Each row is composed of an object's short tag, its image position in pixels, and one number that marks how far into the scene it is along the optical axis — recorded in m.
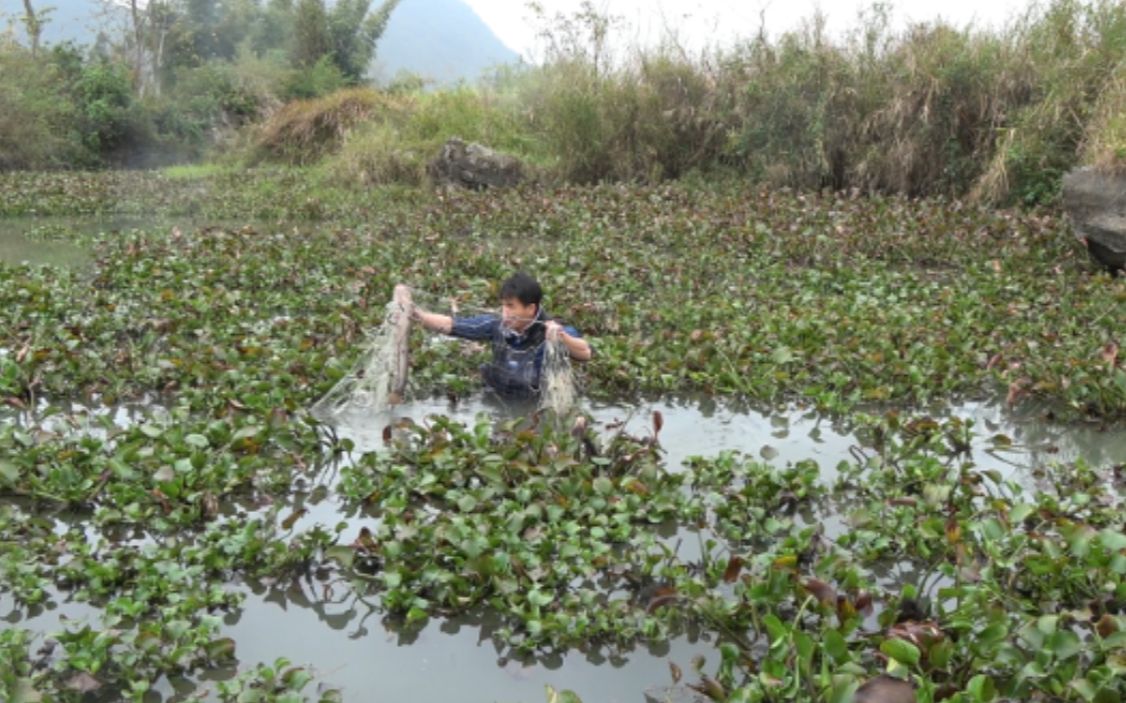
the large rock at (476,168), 15.68
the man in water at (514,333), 5.57
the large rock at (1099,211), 8.88
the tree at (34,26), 26.56
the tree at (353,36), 30.14
